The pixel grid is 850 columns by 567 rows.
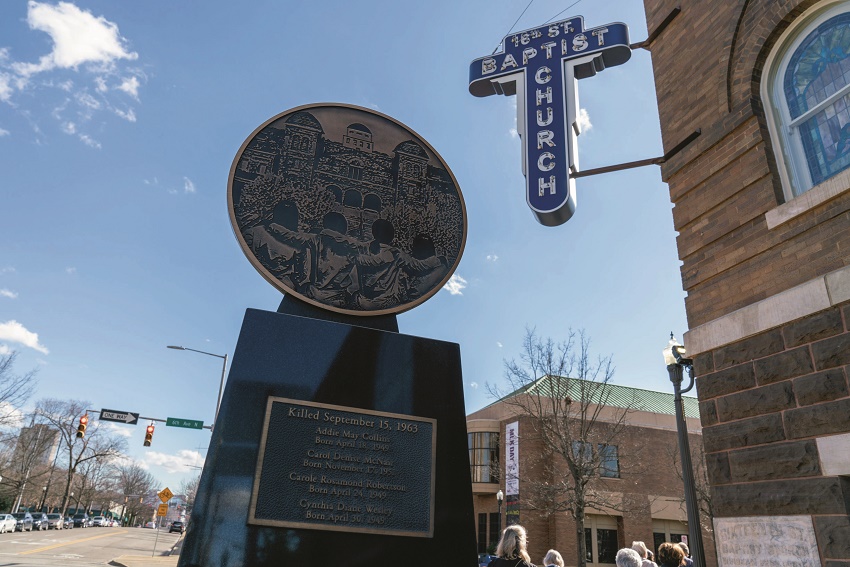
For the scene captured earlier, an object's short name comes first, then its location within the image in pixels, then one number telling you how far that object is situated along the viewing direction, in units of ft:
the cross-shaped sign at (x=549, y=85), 27.12
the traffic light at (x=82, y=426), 75.36
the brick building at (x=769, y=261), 16.10
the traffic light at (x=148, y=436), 86.58
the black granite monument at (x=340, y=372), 16.52
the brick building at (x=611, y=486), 103.45
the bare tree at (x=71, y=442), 198.90
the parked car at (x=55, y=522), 164.62
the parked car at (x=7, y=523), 124.47
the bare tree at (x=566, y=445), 76.27
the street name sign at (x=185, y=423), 79.00
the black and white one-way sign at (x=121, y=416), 78.99
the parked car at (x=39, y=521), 152.05
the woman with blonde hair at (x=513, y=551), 15.53
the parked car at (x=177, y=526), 184.22
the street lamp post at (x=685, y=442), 30.71
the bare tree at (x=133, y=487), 322.96
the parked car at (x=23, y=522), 137.99
